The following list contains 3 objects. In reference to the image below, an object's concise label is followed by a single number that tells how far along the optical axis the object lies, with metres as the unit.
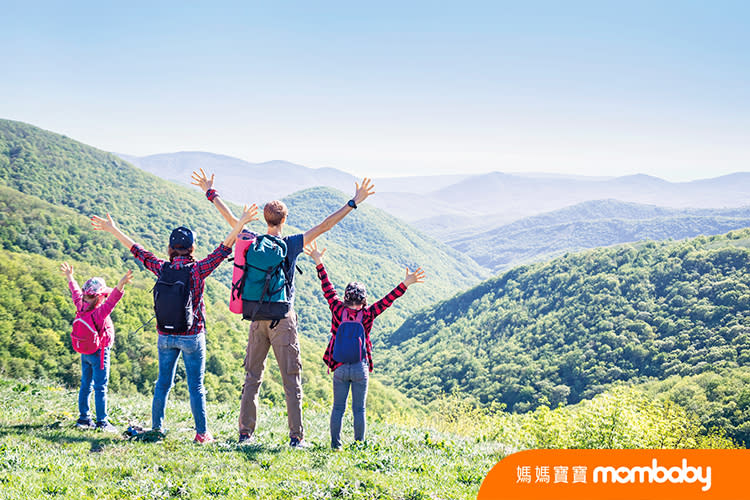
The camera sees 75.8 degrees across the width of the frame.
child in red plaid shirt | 6.91
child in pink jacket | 7.24
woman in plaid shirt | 6.46
